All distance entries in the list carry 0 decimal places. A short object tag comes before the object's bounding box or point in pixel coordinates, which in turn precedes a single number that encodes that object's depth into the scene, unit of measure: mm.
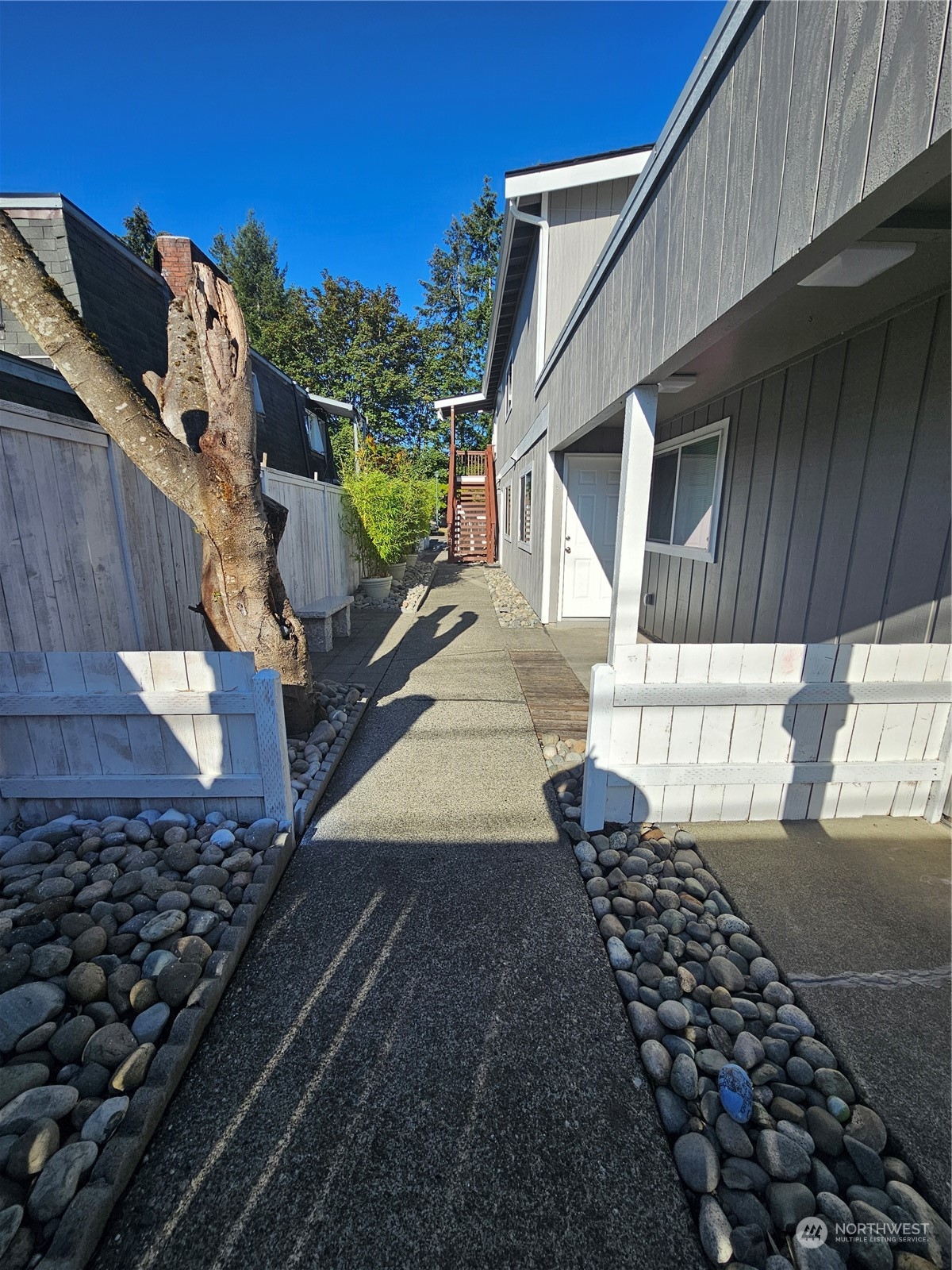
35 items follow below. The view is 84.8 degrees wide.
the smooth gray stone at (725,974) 1626
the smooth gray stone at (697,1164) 1153
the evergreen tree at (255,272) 26906
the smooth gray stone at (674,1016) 1502
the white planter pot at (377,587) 8531
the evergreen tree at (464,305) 25906
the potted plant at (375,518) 8539
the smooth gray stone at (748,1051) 1391
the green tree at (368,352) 24828
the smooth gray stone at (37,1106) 1201
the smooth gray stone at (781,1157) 1164
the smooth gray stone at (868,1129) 1217
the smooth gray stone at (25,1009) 1406
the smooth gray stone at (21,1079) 1275
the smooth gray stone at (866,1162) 1154
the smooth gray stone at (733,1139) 1208
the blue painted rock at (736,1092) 1275
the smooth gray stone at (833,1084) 1323
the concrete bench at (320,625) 5492
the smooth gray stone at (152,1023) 1447
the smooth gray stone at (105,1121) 1207
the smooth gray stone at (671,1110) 1269
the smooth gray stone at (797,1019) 1486
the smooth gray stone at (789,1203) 1084
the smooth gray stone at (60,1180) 1071
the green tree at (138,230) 26219
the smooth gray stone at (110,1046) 1363
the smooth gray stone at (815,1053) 1400
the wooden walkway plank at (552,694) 3635
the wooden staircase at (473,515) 13906
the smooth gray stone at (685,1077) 1342
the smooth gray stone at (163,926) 1740
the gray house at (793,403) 1366
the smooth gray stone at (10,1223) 1005
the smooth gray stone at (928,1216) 1031
